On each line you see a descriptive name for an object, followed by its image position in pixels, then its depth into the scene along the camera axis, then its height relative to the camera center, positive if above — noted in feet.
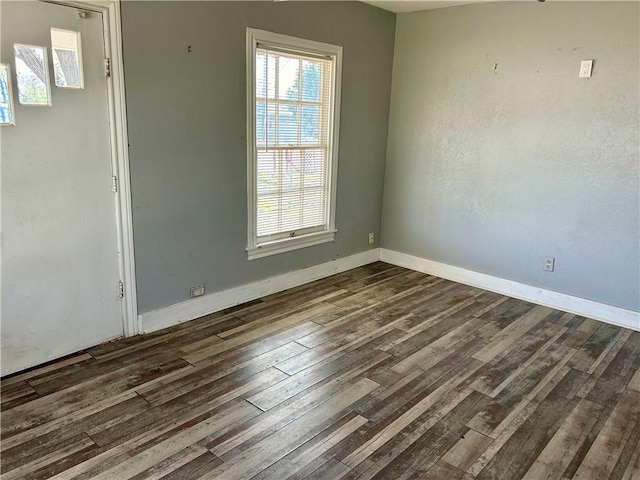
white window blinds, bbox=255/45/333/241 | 12.02 -0.20
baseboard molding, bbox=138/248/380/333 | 10.91 -4.30
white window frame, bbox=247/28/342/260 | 11.44 -0.31
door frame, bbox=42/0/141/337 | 8.98 -0.48
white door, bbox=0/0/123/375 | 8.20 -1.19
